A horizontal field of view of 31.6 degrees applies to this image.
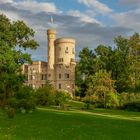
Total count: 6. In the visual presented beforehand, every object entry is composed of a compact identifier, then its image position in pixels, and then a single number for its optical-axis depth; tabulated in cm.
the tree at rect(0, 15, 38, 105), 2267
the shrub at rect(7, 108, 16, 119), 1623
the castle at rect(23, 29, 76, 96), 6250
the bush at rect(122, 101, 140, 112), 3567
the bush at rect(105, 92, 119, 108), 3862
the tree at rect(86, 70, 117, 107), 3996
